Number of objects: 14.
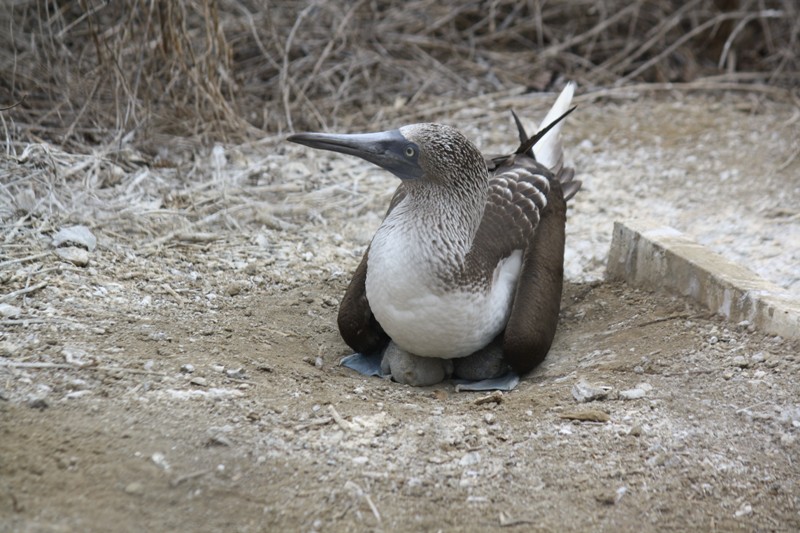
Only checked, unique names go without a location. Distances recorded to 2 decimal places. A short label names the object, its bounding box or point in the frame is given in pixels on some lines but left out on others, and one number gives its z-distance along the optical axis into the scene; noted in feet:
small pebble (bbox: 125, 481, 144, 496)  19.44
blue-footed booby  26.63
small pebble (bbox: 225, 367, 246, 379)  25.41
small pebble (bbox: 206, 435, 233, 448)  21.49
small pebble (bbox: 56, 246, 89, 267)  31.12
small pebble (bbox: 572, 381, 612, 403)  25.58
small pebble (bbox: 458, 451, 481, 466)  22.49
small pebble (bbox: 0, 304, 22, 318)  26.50
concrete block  27.43
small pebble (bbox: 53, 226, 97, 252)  32.04
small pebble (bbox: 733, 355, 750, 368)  26.40
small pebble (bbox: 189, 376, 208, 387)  24.38
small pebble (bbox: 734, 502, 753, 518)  20.95
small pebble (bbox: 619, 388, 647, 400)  25.52
